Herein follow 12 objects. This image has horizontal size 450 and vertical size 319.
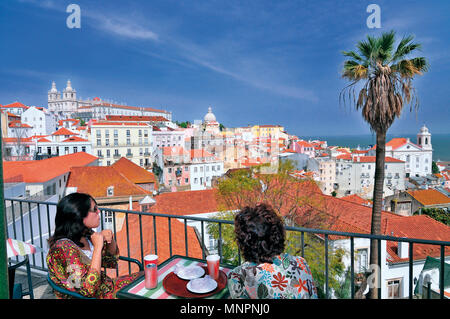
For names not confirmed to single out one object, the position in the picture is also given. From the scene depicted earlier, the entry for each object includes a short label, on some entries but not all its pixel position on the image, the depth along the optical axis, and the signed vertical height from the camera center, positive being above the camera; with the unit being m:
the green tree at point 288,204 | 15.25 -4.14
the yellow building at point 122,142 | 44.84 +0.52
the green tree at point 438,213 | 33.34 -8.86
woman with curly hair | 1.47 -0.64
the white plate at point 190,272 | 1.72 -0.78
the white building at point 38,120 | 38.16 +3.70
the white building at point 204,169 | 52.84 -4.67
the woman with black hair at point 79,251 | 1.65 -0.63
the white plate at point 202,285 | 1.57 -0.78
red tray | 1.56 -0.81
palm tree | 10.35 +2.14
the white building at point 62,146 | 36.46 +0.00
